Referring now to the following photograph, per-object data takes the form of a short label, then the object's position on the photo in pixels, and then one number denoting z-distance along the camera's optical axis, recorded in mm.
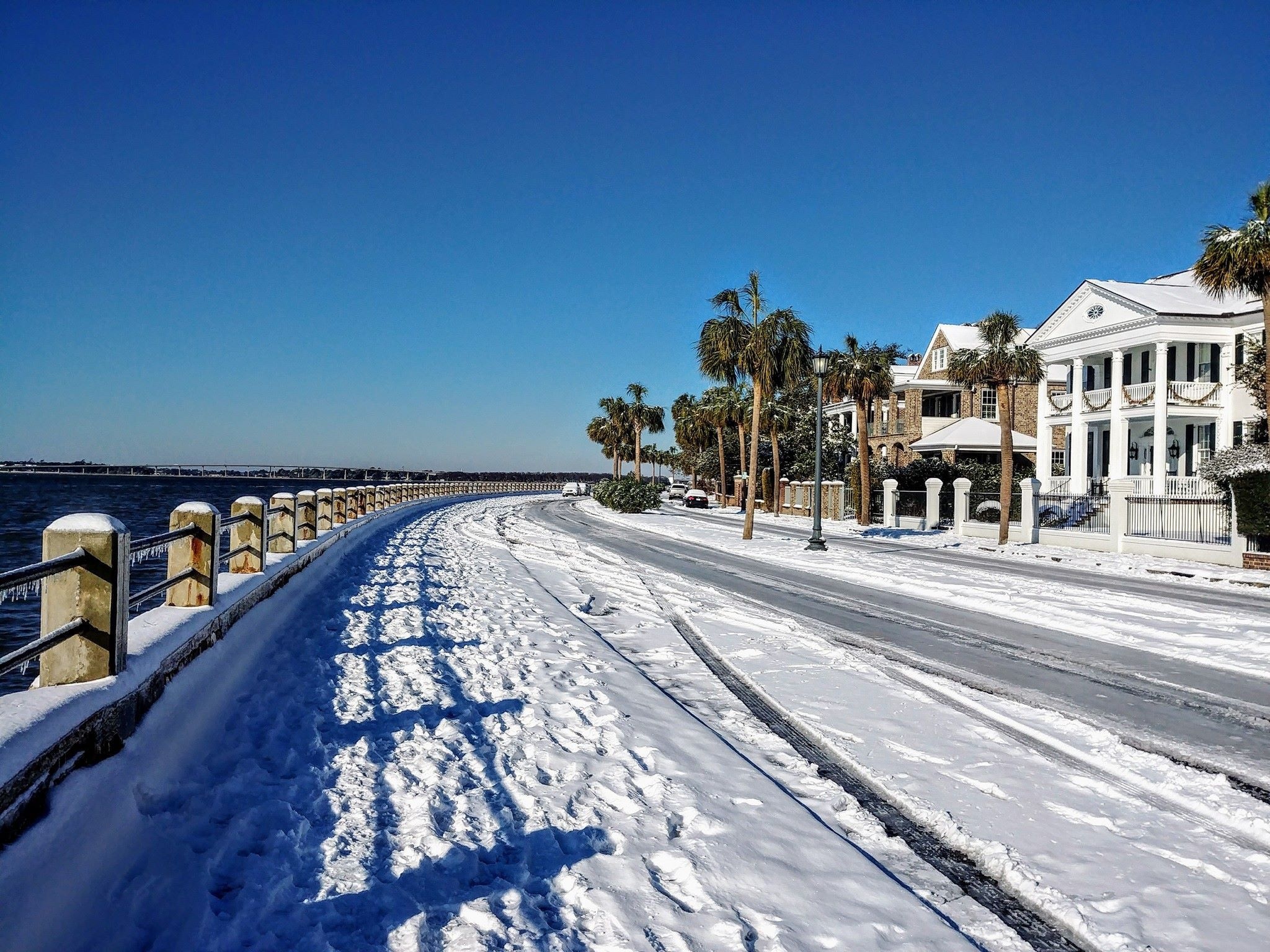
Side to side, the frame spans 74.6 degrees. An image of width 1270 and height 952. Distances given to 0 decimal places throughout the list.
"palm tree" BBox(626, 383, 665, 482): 84312
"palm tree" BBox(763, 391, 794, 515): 47062
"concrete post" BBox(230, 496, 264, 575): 9609
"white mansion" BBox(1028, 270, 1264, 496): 30594
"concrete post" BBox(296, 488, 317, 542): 15250
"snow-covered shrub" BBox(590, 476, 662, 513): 47094
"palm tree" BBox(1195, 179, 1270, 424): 20438
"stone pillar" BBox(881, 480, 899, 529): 36969
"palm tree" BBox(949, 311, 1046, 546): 27609
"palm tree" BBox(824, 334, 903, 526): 41188
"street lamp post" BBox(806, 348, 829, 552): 22953
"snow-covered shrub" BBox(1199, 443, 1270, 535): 19656
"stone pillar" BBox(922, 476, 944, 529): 33812
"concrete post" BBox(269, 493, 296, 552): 12359
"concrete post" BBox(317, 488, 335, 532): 17766
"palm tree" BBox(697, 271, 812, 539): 30766
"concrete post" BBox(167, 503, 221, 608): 6898
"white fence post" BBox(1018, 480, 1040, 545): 27312
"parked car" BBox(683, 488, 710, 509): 60372
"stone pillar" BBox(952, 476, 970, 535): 30906
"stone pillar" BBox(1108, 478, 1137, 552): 23938
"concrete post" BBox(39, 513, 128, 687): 4469
